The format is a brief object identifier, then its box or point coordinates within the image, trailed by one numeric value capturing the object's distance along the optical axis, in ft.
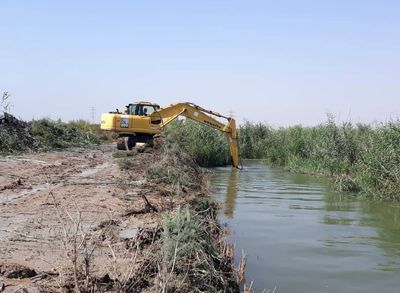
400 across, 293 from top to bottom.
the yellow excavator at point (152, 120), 70.13
